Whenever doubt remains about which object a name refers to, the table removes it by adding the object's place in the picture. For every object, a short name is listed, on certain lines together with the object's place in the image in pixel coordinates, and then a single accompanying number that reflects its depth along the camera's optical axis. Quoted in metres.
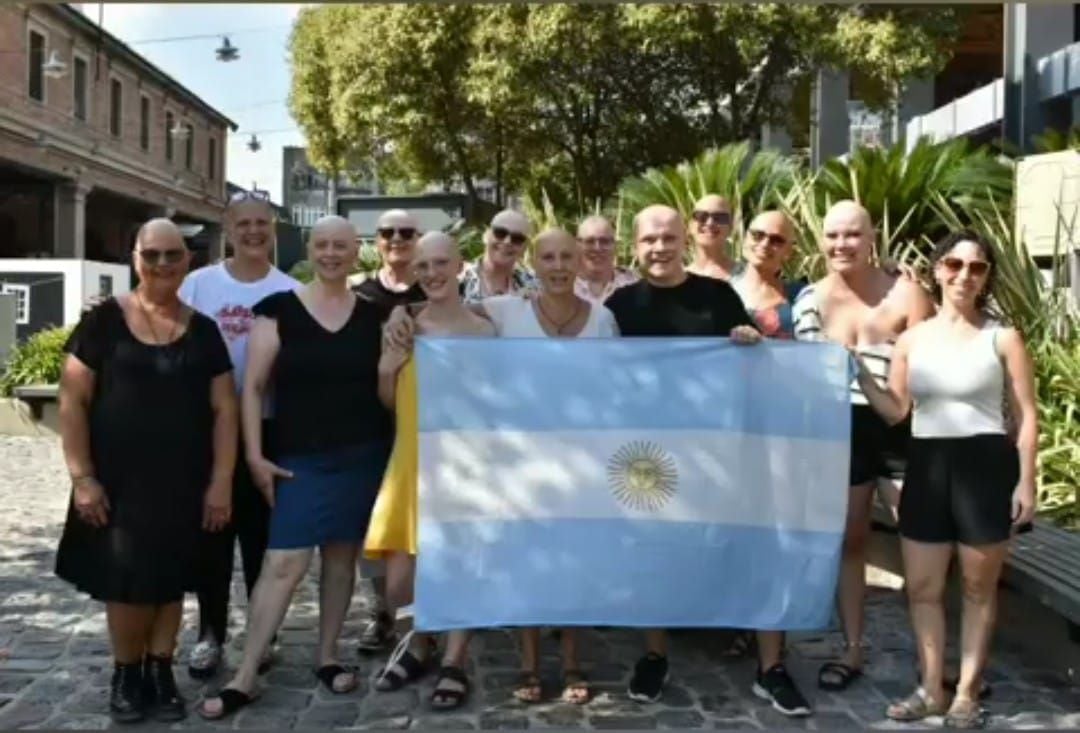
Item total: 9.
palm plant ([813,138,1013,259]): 11.27
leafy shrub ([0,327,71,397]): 15.46
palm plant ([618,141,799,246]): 12.25
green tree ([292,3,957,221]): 21.72
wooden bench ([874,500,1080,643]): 4.96
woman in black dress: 4.38
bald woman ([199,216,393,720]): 4.66
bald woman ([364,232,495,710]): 4.77
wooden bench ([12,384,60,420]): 14.69
